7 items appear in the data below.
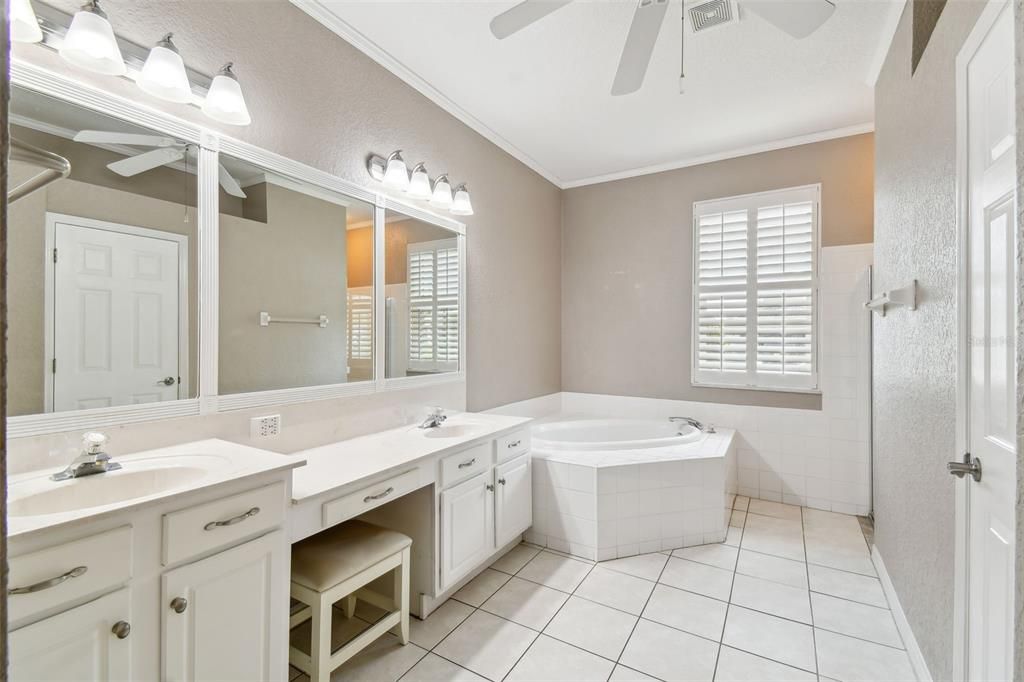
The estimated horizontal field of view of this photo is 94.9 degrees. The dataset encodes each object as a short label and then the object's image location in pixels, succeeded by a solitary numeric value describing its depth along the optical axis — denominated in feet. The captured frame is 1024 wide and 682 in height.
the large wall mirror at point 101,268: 4.32
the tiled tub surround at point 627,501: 8.97
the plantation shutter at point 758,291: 11.37
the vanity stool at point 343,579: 5.29
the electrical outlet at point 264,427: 6.12
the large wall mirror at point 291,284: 6.00
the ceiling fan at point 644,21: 4.98
